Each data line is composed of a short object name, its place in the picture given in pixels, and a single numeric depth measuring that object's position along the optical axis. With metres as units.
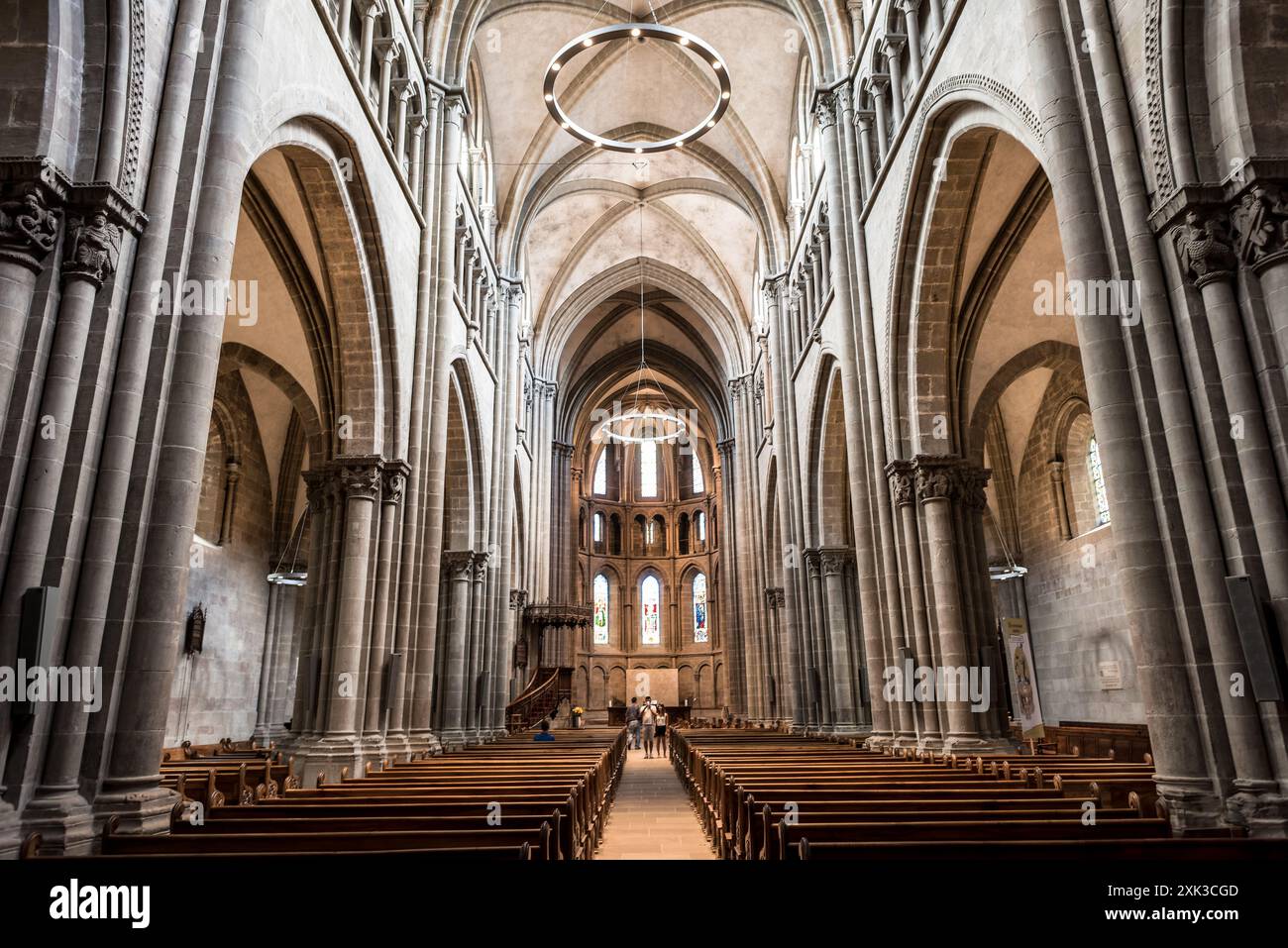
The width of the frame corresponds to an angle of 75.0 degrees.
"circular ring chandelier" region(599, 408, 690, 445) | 31.12
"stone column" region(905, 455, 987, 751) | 12.91
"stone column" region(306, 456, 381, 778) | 12.14
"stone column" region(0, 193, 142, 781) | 5.82
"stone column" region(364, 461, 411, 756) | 12.84
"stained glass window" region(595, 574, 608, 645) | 49.48
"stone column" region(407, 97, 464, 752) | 15.18
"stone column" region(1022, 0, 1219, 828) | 6.57
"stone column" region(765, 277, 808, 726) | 24.59
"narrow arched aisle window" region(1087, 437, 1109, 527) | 19.73
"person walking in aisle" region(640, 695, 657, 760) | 27.55
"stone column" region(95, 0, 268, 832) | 6.30
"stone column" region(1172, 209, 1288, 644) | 6.22
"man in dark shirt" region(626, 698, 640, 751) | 31.59
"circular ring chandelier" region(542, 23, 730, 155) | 14.53
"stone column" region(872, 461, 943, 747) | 13.72
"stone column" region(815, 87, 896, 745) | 15.59
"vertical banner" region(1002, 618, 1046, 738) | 16.77
